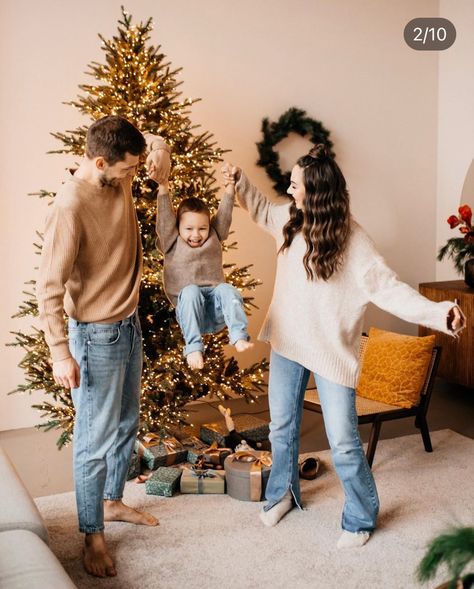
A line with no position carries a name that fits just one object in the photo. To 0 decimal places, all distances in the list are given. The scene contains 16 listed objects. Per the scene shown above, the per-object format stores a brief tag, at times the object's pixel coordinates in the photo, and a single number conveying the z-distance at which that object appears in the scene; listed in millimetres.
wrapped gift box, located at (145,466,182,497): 3305
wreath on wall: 4809
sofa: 1758
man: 2369
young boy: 2779
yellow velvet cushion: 3691
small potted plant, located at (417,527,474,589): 1250
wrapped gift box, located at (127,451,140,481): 3504
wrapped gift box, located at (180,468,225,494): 3324
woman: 2674
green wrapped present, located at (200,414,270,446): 3857
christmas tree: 3410
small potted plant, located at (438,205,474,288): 4750
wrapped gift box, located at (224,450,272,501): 3234
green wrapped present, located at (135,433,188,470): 3576
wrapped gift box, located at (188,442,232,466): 3590
